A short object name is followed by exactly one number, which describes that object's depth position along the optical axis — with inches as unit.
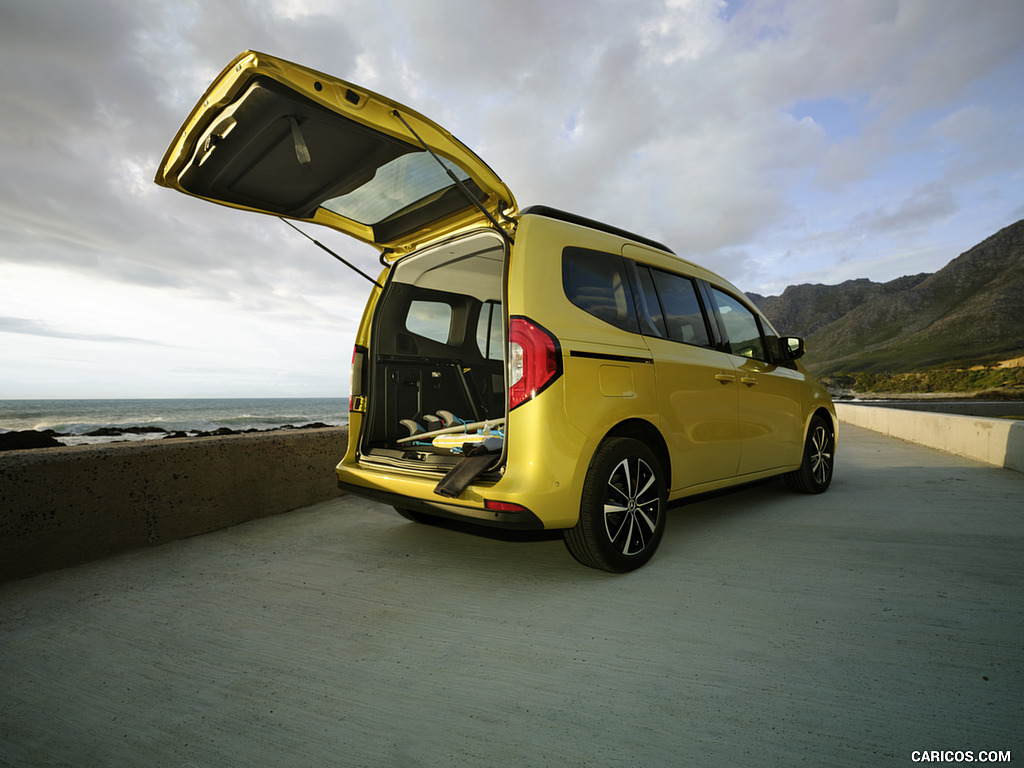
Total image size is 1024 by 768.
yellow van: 98.1
